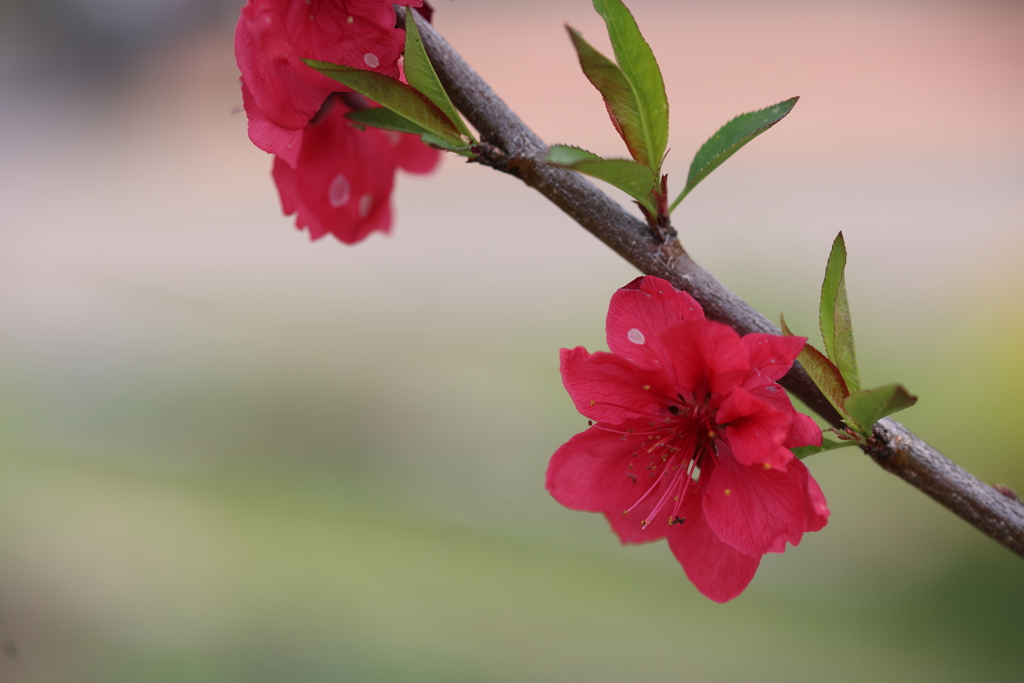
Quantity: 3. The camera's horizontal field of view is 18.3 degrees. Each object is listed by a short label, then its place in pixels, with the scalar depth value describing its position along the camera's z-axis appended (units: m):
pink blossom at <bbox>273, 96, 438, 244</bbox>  0.46
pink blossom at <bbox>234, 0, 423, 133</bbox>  0.42
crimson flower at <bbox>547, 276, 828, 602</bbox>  0.41
